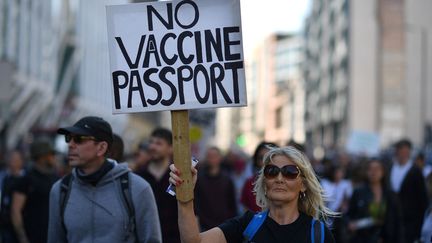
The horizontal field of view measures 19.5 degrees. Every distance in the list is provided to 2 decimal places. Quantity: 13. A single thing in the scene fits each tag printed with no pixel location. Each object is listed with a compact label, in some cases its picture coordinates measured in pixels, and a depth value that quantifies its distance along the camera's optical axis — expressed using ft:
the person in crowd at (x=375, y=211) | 42.50
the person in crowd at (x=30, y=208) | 36.18
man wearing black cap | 24.91
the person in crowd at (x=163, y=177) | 32.82
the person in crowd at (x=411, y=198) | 47.84
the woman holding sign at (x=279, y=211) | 19.99
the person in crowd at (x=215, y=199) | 44.61
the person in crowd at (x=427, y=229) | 30.75
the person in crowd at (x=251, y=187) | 34.94
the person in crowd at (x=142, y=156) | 44.59
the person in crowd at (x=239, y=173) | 72.89
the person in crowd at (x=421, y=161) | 62.44
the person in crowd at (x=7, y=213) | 37.65
